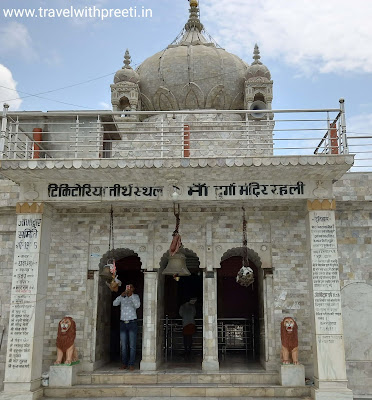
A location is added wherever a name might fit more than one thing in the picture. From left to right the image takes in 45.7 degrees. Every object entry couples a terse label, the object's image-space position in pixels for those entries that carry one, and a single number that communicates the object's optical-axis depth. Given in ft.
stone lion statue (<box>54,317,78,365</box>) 34.55
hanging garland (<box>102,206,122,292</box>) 34.01
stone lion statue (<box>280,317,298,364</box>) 34.04
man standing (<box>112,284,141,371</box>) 37.58
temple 32.35
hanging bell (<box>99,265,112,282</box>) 33.94
